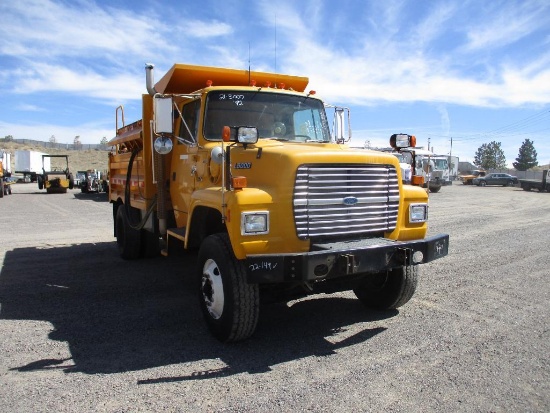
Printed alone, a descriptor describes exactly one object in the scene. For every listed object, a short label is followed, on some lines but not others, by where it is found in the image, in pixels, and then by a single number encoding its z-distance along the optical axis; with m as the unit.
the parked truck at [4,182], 26.69
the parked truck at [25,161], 50.19
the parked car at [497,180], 48.47
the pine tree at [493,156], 104.62
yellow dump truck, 4.18
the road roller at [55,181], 31.14
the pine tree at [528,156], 99.88
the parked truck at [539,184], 38.66
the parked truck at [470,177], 53.75
